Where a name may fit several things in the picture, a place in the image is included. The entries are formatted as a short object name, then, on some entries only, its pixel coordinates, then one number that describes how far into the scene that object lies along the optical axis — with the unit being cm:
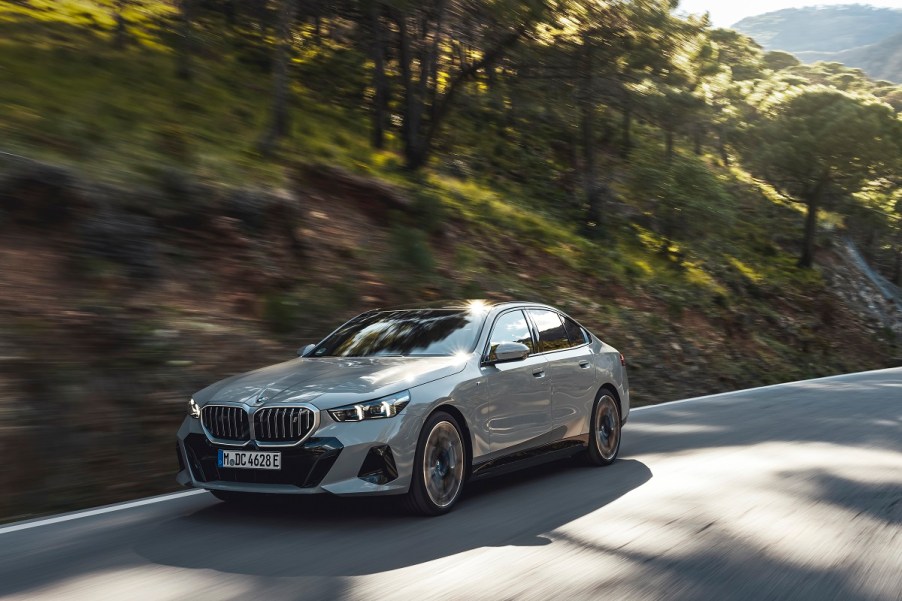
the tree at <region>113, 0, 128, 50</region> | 2285
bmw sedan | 612
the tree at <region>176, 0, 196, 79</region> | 2291
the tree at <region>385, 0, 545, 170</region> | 2189
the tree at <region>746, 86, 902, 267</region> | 3922
